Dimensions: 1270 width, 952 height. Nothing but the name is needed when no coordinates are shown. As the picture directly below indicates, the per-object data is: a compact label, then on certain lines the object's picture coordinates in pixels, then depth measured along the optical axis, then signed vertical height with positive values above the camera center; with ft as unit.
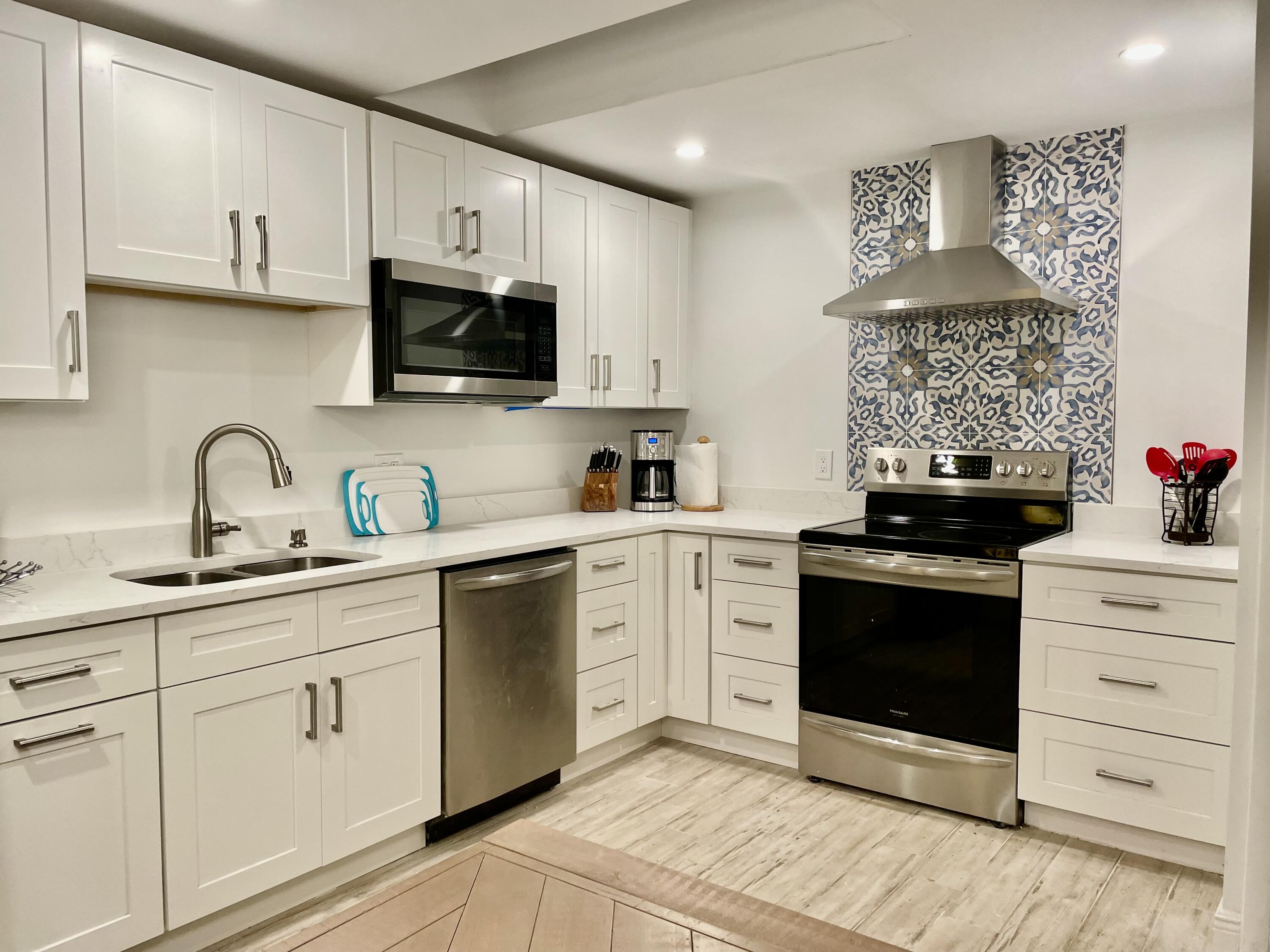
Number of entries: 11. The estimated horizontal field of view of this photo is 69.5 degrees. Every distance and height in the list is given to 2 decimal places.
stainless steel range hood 10.25 +1.99
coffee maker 13.16 -0.54
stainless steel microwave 9.43 +1.10
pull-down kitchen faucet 8.68 -0.46
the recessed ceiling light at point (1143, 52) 8.20 +3.48
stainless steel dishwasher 9.07 -2.59
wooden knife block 13.12 -0.82
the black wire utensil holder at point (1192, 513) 9.52 -0.81
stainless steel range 9.58 -2.21
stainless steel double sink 8.29 -1.31
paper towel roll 13.23 -0.55
